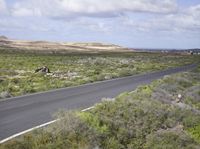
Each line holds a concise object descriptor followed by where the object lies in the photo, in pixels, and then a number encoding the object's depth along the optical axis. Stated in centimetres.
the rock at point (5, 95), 2380
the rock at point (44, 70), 4756
